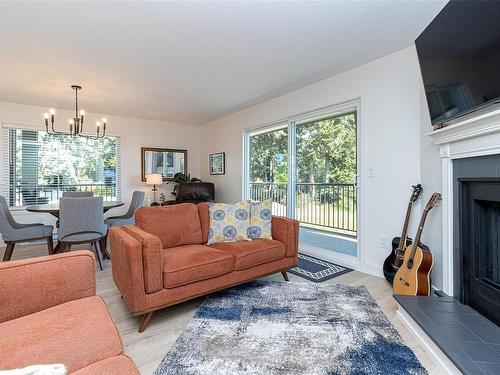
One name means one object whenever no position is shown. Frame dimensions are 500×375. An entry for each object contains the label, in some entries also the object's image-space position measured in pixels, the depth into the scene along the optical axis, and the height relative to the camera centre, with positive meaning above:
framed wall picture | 5.44 +0.58
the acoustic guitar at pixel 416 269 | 2.07 -0.65
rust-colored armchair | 0.90 -0.55
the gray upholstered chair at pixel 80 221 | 2.92 -0.34
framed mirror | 5.45 +0.63
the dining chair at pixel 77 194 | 3.94 -0.05
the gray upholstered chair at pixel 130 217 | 3.72 -0.39
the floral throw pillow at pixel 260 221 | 2.71 -0.32
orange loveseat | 1.81 -0.54
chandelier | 3.36 +0.98
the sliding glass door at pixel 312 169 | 3.46 +0.31
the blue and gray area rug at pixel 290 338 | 1.46 -0.97
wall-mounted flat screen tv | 1.40 +0.81
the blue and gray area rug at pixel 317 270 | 2.86 -0.93
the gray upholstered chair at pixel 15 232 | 3.01 -0.48
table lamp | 5.04 +0.22
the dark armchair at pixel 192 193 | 5.15 -0.05
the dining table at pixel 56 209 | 3.14 -0.22
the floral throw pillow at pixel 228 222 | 2.64 -0.33
